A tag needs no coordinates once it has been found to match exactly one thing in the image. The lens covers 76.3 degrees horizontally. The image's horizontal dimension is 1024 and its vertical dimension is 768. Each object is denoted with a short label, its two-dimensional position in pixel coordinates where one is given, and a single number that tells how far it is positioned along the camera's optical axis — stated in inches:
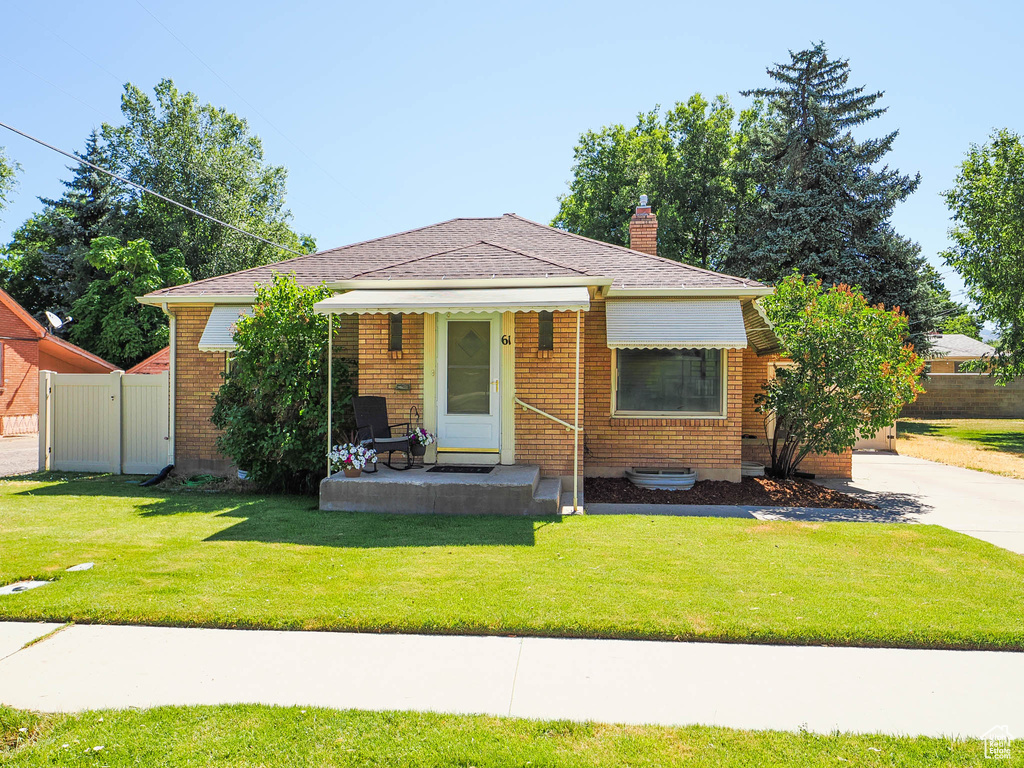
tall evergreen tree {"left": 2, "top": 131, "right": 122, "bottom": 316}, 1430.9
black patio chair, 364.2
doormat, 363.9
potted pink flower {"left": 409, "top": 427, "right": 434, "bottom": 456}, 373.7
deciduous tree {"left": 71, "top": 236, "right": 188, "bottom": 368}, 1210.6
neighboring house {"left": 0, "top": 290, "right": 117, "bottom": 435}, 971.3
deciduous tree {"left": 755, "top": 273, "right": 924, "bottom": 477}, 407.2
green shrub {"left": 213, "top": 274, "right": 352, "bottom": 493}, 386.3
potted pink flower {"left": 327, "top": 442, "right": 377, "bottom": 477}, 346.6
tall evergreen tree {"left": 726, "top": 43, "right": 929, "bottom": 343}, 981.2
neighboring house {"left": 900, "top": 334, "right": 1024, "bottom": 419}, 1232.2
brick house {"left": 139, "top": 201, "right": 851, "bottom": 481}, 382.3
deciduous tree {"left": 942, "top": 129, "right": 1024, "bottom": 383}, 956.0
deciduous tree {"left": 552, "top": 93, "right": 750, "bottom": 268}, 1224.6
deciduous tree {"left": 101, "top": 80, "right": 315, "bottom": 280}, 1387.8
